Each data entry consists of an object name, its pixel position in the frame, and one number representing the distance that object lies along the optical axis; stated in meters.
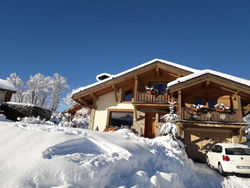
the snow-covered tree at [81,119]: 14.52
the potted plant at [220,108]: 10.62
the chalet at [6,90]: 21.38
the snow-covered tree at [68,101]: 41.81
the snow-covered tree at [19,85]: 34.76
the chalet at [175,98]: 10.62
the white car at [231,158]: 6.64
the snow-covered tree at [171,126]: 8.91
